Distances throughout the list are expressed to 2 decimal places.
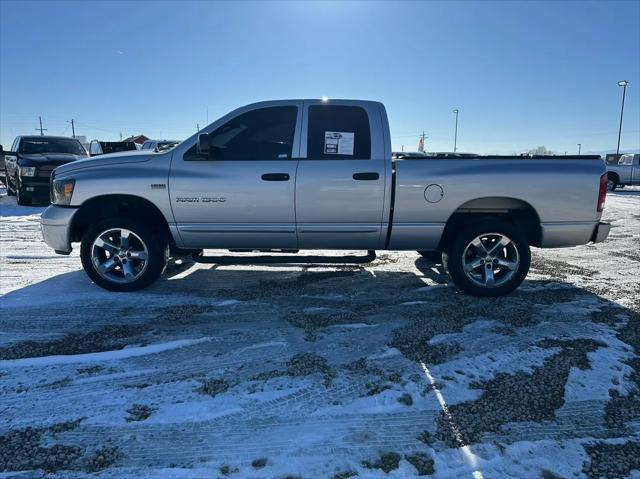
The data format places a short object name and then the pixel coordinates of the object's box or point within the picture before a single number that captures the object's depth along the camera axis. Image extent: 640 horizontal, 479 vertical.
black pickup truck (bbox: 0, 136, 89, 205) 11.21
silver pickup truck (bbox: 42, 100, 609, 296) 4.32
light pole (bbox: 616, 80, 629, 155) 37.94
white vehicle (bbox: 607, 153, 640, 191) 22.09
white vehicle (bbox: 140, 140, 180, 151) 18.45
